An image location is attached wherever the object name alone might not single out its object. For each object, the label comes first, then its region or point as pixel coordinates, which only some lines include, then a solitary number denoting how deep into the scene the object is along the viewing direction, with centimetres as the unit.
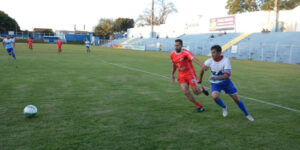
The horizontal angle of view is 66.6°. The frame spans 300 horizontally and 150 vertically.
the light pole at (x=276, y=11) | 3468
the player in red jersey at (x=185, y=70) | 580
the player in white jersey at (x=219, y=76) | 498
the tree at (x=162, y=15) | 7688
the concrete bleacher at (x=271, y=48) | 2675
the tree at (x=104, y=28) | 8800
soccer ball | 495
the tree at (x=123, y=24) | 9344
